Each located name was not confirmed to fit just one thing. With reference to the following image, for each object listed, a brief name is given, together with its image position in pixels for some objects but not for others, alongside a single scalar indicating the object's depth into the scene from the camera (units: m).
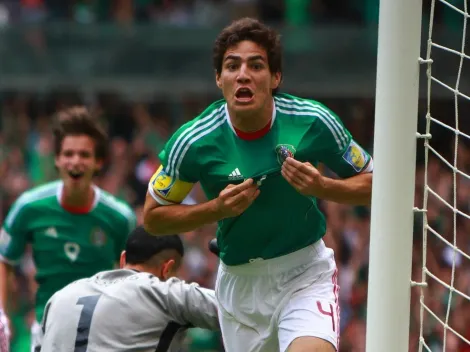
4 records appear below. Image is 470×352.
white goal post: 9.00
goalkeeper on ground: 10.73
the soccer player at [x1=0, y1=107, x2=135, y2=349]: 14.03
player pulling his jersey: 10.23
